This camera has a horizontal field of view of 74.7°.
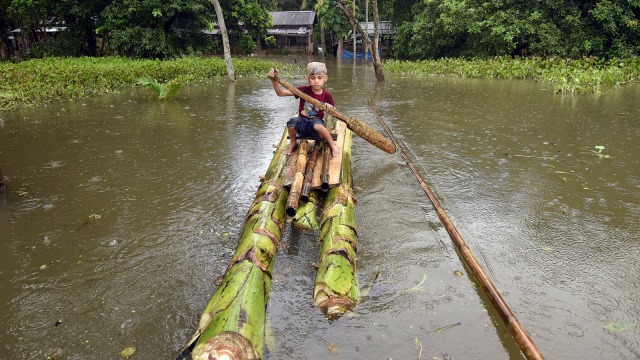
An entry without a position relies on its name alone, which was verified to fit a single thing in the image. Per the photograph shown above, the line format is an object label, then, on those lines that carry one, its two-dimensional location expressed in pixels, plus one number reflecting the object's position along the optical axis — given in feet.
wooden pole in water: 7.22
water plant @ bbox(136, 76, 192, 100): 35.65
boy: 15.37
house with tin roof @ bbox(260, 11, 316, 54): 127.13
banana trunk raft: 7.39
